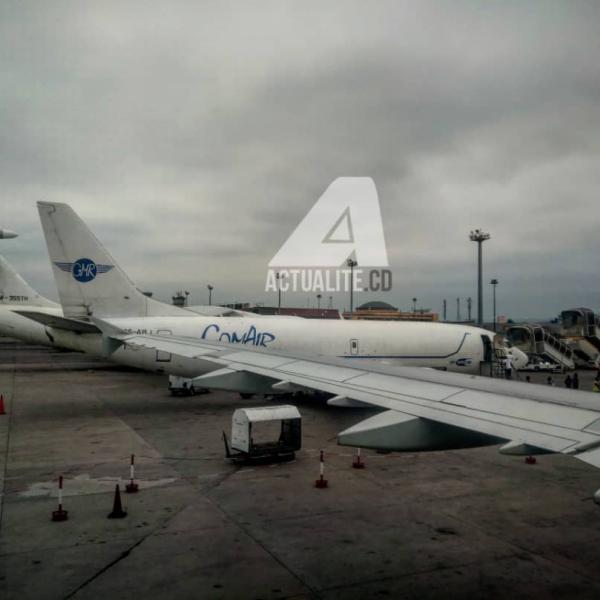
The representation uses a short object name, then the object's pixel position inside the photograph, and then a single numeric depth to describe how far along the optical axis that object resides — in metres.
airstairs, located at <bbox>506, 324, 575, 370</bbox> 46.78
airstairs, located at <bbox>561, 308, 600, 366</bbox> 51.22
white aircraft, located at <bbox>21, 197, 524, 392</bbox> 26.67
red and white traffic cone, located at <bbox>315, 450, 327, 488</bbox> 12.81
